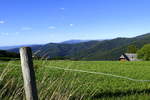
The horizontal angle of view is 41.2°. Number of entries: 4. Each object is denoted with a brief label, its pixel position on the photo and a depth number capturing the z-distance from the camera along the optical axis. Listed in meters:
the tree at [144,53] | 78.73
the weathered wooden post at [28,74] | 2.38
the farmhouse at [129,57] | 88.02
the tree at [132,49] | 102.67
